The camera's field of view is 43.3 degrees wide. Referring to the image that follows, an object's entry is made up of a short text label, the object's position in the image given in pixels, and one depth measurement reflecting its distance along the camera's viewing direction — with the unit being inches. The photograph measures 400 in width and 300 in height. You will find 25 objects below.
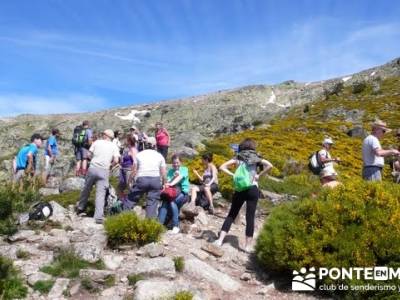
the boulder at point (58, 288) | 281.6
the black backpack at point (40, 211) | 418.6
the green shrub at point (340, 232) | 300.7
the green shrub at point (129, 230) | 348.5
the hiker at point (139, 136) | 575.6
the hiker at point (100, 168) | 426.6
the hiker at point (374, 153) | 395.2
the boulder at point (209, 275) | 315.0
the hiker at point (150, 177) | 410.9
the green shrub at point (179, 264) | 322.0
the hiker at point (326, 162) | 391.8
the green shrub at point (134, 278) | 298.5
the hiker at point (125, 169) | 498.7
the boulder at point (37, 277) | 290.9
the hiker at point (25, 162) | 535.5
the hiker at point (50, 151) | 702.5
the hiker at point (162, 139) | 642.2
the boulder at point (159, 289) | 274.2
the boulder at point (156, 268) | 308.3
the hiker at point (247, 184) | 370.3
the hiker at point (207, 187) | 517.7
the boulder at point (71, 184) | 669.9
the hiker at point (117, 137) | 649.2
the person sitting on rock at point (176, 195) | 426.6
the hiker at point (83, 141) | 644.1
